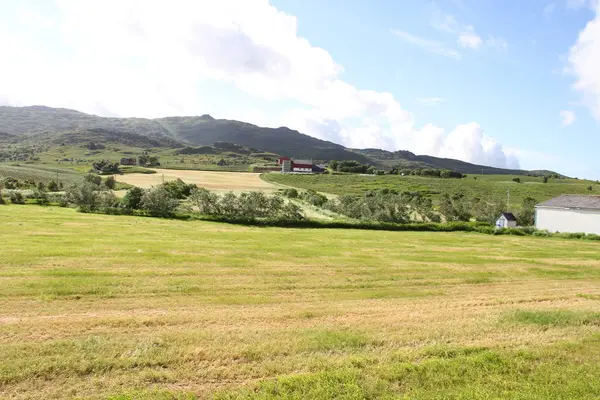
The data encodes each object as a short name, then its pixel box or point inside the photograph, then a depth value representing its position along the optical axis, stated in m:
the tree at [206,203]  59.69
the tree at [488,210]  81.62
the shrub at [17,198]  67.06
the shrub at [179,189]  75.12
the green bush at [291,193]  87.56
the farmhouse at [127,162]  192.55
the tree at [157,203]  59.01
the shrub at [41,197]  67.20
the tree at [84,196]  62.47
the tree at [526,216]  78.88
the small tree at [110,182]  95.88
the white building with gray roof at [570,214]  59.38
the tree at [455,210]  79.31
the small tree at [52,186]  88.41
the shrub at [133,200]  60.88
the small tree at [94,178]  93.38
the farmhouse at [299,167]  169.00
